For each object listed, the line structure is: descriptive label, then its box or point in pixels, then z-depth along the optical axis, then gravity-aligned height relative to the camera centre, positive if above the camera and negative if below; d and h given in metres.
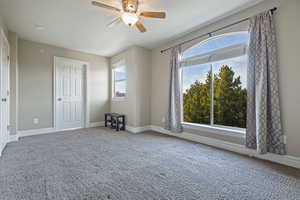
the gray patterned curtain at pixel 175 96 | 3.67 +0.08
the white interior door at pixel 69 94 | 4.39 +0.17
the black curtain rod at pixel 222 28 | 2.26 +1.40
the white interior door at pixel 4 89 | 2.55 +0.19
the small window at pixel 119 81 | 4.88 +0.64
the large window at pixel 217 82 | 2.80 +0.39
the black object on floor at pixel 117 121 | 4.49 -0.70
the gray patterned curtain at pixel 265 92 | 2.21 +0.11
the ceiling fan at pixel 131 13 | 2.15 +1.30
